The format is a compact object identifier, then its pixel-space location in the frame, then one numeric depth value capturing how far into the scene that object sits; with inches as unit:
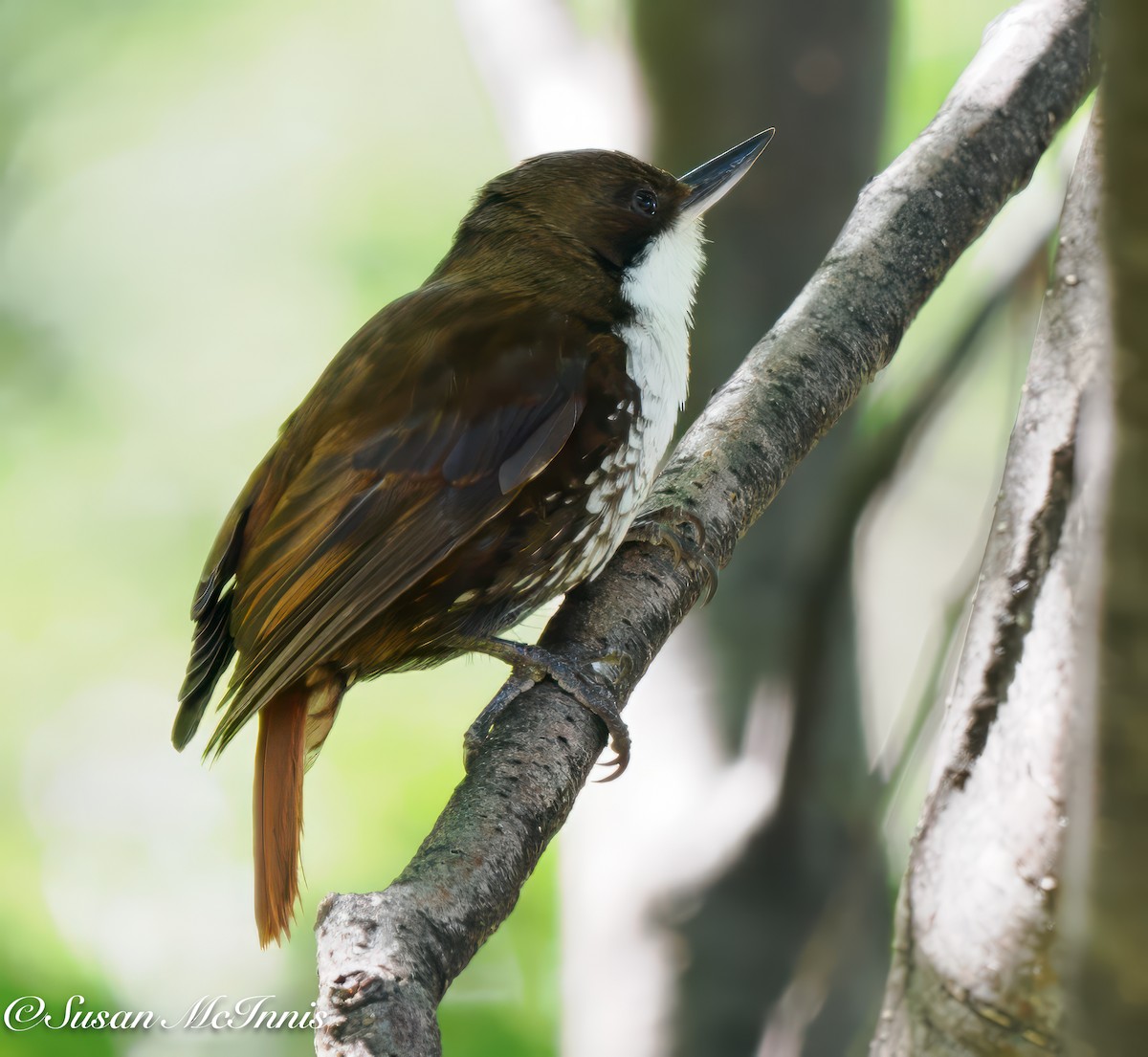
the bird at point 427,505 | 129.5
